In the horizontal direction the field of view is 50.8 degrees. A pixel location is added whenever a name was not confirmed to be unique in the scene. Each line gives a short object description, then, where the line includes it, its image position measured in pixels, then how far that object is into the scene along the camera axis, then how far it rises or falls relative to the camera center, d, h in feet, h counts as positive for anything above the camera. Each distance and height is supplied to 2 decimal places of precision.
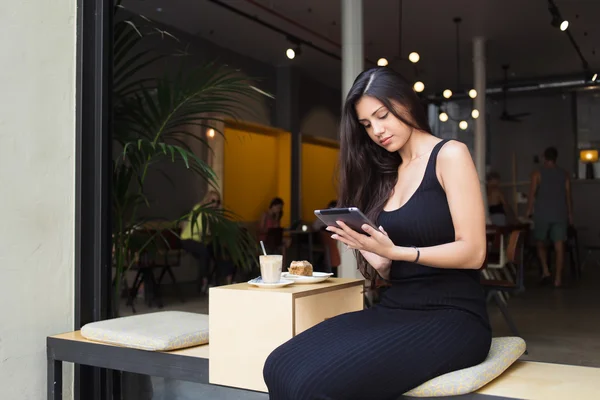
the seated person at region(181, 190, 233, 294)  26.27 -1.73
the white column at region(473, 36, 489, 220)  30.99 +5.97
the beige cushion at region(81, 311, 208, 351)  7.55 -1.40
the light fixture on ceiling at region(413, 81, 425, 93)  29.43 +6.15
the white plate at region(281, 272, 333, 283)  6.93 -0.66
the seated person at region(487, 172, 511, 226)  31.22 +0.77
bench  5.50 -1.60
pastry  7.13 -0.57
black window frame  9.09 +0.67
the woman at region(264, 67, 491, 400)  5.31 -0.50
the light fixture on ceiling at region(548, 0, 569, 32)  26.22 +8.31
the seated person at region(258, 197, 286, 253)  29.99 +0.06
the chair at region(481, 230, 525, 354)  14.66 -1.57
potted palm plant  9.89 +1.52
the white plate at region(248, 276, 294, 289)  6.56 -0.68
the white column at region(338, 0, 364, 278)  18.81 +5.06
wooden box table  6.28 -1.05
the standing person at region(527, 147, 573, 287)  27.48 +0.50
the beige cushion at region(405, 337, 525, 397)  5.42 -1.43
